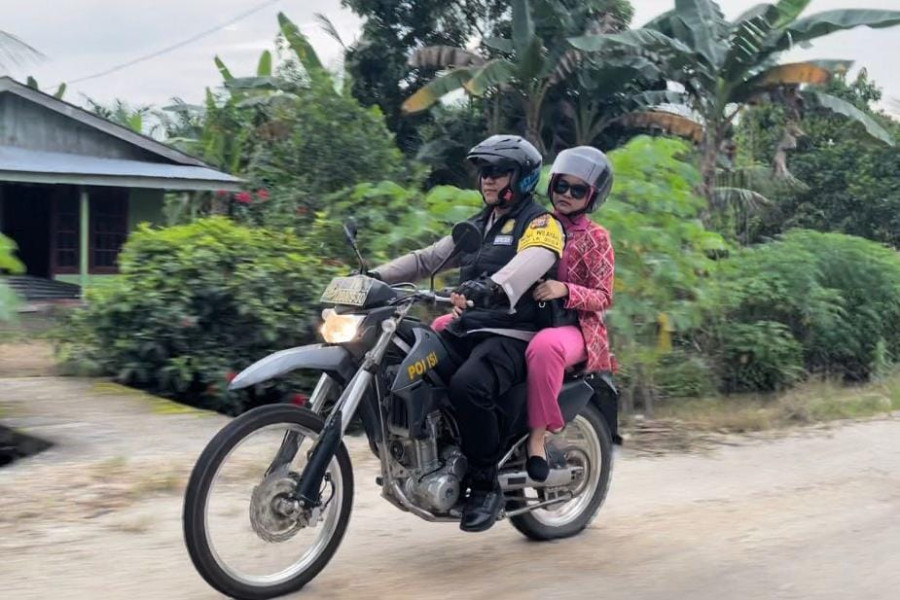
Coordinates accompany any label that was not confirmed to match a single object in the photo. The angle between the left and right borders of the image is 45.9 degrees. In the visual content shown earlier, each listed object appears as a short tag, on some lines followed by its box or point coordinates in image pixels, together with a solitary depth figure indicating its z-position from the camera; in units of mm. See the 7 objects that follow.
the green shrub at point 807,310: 11812
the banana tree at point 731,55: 16953
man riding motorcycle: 4492
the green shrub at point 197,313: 8258
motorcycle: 3990
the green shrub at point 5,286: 6633
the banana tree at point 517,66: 19625
